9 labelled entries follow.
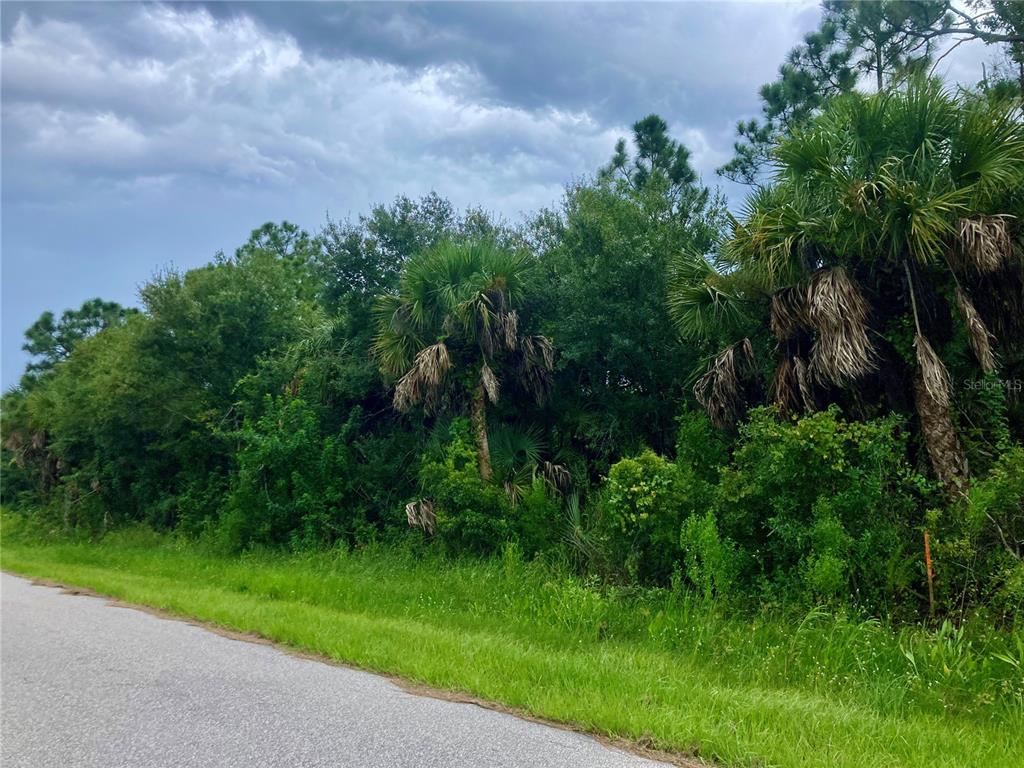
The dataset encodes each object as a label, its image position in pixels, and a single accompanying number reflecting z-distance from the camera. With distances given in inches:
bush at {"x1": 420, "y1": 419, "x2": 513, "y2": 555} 533.3
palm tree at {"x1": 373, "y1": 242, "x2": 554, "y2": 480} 583.8
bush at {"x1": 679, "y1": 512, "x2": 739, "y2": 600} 370.0
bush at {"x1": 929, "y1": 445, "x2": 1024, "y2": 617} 332.2
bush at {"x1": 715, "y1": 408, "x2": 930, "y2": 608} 349.4
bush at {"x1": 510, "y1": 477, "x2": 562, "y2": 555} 518.0
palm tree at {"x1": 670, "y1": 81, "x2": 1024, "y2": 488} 380.2
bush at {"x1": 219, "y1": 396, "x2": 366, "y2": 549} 655.1
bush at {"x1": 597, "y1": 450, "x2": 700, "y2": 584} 423.2
